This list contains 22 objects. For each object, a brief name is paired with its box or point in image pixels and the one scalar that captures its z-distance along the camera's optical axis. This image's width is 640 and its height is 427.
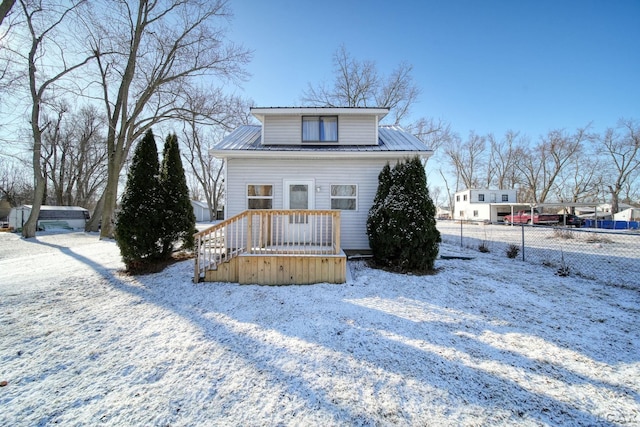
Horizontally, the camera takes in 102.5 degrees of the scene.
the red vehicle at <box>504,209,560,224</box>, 26.29
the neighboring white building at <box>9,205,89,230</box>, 18.72
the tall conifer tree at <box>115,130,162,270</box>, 5.95
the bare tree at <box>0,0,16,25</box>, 9.12
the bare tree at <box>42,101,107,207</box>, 24.53
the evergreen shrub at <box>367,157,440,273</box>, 6.01
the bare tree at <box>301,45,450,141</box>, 18.89
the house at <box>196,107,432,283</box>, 7.22
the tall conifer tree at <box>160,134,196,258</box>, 6.46
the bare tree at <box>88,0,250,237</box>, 12.65
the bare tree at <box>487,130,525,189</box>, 40.16
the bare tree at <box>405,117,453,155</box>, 21.45
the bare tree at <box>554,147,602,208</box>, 37.16
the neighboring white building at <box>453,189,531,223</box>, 31.58
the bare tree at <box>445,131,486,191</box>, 41.16
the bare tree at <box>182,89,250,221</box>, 14.46
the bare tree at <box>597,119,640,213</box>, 32.69
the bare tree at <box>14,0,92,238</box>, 11.88
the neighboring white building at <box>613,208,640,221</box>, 27.38
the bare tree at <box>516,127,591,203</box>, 36.12
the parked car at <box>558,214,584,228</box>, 24.35
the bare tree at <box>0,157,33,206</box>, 33.41
